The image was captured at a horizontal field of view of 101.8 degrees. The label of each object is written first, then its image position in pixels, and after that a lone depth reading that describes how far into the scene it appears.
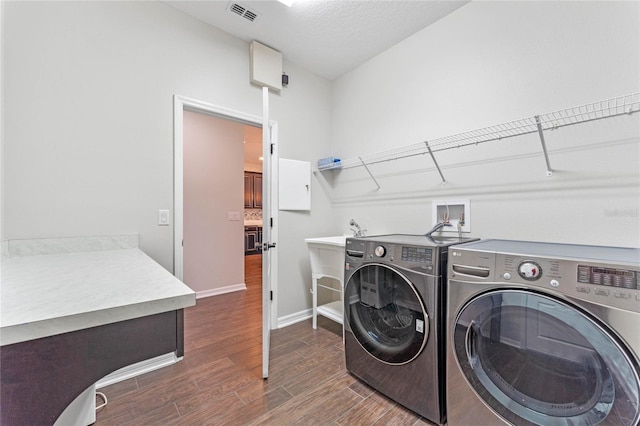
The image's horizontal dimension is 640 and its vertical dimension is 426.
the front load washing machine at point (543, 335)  0.89
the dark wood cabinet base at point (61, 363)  0.51
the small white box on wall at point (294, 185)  2.60
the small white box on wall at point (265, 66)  2.34
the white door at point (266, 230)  1.72
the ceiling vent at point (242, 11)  1.94
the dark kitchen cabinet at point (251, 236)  6.64
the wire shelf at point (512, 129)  1.33
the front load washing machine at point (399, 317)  1.36
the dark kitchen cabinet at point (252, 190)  6.99
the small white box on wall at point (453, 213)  1.91
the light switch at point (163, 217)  1.92
